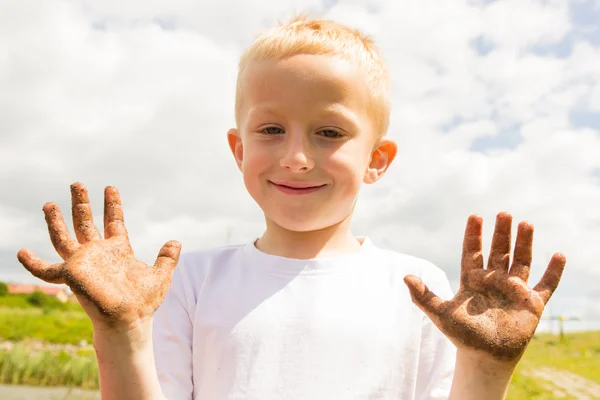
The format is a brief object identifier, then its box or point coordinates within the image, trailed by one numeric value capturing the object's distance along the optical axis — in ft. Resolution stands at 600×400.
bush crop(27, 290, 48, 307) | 80.23
